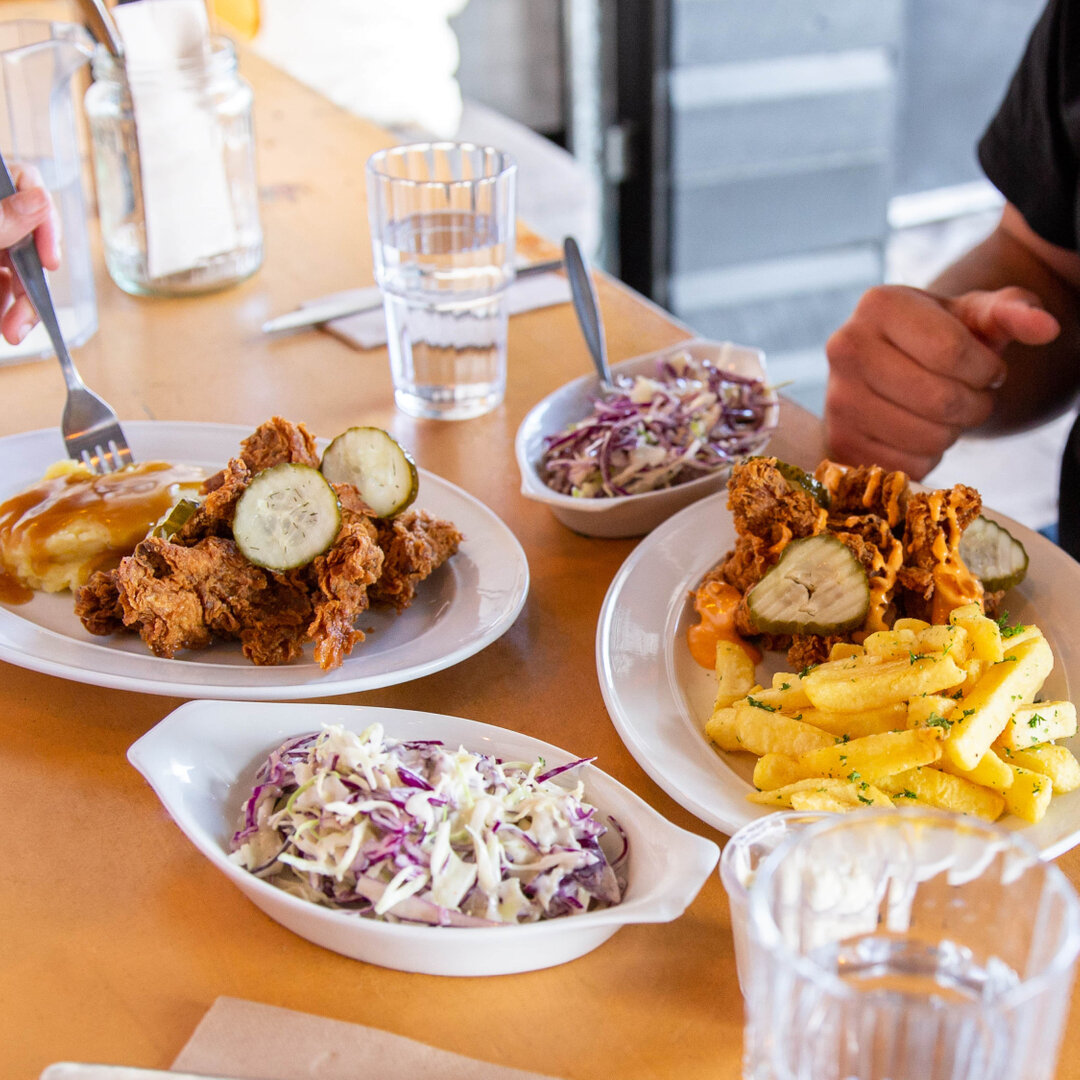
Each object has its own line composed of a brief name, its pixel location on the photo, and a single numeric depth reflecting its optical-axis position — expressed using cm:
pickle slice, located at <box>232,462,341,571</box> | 91
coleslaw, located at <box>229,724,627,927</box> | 80
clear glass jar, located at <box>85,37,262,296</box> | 118
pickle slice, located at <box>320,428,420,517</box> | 94
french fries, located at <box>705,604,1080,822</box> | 83
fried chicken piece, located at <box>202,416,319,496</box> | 94
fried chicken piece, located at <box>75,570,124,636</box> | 91
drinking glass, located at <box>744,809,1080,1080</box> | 62
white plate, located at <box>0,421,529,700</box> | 88
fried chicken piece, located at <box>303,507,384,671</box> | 90
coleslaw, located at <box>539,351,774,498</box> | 103
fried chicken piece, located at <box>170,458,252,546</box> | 92
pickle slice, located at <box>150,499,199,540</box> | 92
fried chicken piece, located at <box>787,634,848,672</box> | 90
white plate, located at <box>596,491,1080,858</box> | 84
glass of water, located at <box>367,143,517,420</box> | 108
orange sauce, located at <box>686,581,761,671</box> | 92
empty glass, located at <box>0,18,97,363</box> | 115
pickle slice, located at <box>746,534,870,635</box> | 90
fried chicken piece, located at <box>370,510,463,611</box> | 93
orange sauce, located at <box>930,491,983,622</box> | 91
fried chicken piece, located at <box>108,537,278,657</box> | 89
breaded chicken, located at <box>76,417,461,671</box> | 90
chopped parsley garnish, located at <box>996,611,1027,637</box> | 88
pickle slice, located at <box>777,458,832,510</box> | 94
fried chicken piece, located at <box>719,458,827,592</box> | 92
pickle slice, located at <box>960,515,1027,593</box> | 93
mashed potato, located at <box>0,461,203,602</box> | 94
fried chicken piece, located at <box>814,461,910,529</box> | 93
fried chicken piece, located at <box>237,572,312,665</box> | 91
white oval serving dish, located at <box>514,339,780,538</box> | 100
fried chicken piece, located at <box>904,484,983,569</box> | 91
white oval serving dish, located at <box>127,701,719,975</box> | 79
